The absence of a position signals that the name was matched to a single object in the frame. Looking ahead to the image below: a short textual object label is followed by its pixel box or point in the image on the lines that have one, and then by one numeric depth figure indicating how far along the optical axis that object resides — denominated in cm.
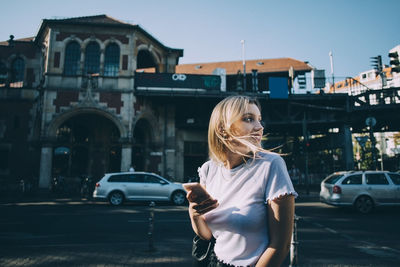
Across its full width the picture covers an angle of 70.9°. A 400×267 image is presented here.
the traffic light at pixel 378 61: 1405
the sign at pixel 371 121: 1507
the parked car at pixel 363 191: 1088
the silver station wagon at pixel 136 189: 1350
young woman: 137
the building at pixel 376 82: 5003
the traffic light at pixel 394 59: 1072
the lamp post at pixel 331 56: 3095
